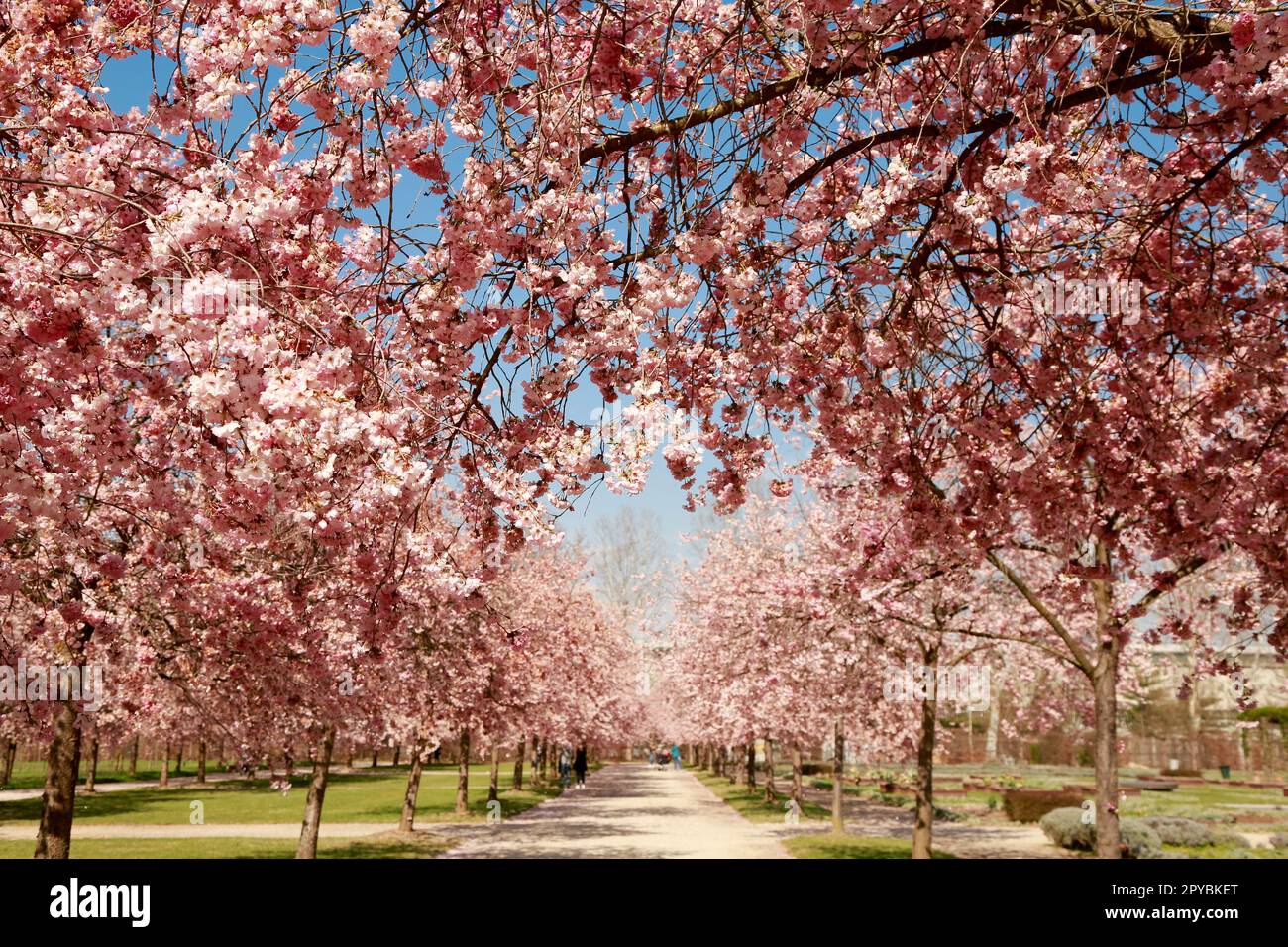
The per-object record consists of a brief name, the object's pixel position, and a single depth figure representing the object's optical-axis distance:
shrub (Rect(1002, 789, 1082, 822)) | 21.25
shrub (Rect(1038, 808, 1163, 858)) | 14.66
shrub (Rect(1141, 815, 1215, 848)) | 16.58
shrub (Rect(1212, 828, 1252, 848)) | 16.80
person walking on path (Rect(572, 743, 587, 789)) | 32.56
